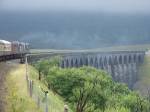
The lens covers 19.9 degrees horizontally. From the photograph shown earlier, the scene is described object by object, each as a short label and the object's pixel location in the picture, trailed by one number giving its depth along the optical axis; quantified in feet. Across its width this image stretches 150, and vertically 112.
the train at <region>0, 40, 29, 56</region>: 242.62
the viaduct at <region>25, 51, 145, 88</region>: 527.81
